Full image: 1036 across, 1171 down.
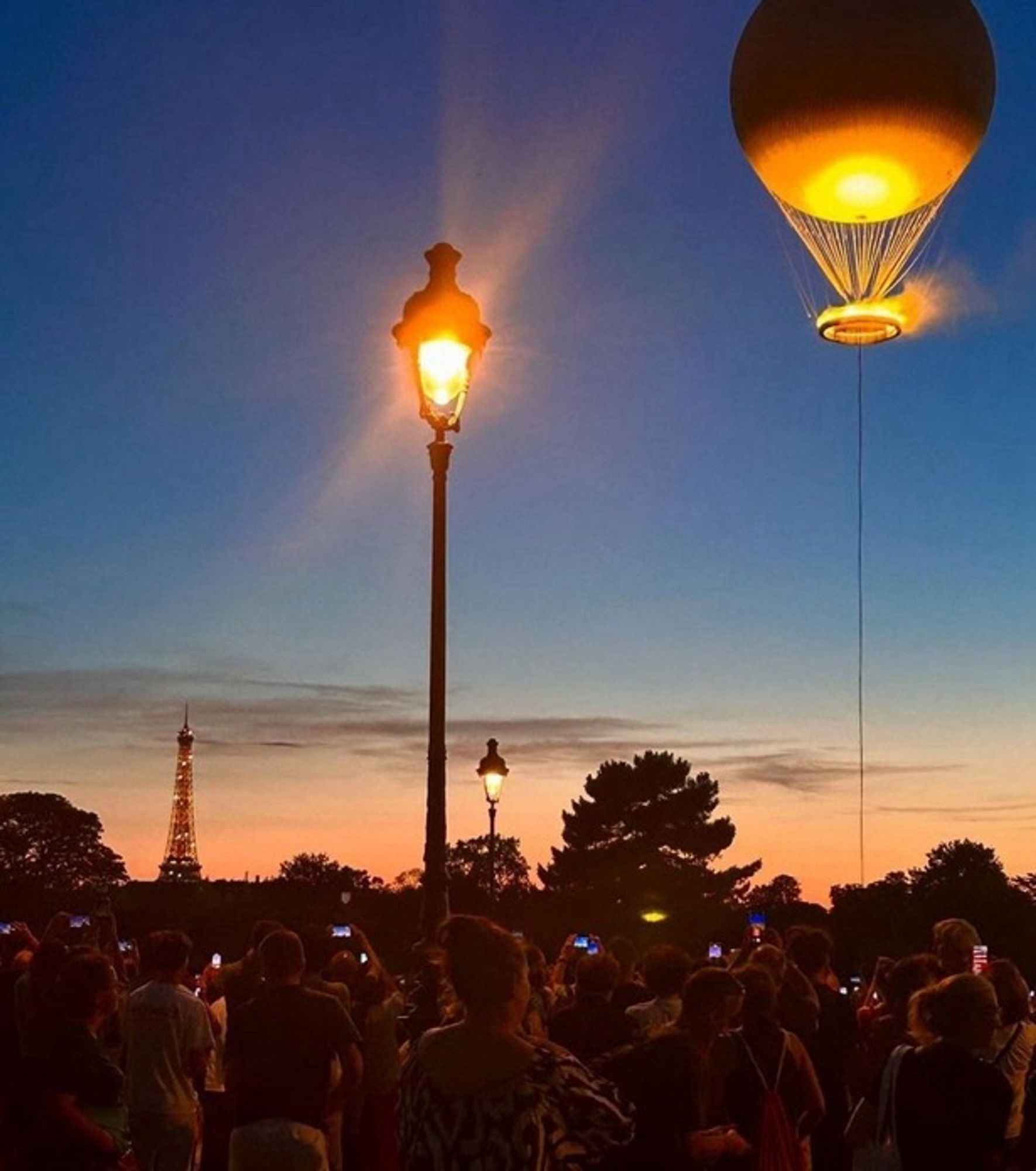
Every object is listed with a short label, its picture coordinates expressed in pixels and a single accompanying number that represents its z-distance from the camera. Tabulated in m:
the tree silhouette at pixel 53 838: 139.38
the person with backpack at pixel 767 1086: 7.11
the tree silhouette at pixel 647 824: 99.06
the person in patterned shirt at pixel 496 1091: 5.01
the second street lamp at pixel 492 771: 20.75
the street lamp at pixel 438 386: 10.23
